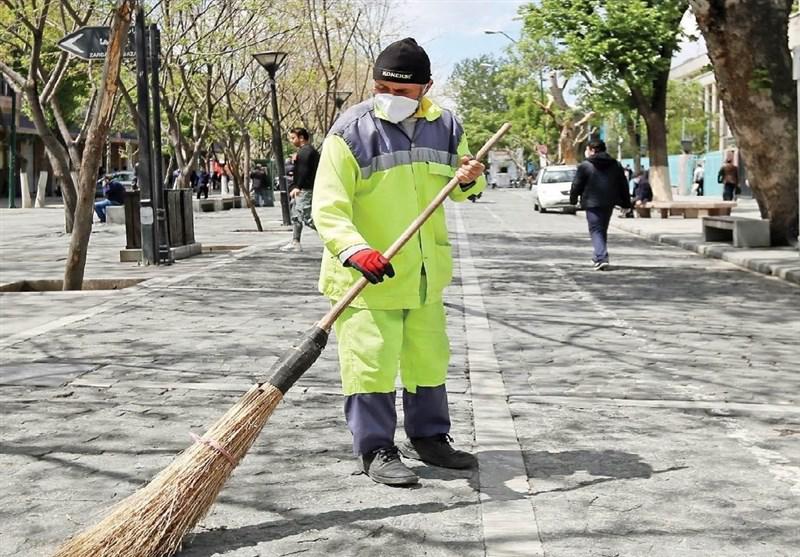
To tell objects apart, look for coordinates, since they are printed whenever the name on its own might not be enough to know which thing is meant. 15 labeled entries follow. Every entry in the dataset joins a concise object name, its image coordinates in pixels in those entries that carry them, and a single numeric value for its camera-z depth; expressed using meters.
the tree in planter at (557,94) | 52.28
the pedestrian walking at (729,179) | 40.75
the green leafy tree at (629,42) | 31.84
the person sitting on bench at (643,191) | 33.94
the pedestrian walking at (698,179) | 54.60
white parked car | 38.03
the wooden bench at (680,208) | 31.28
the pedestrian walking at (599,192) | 15.92
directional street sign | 13.89
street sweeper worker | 4.93
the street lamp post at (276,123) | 25.36
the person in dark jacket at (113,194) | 32.22
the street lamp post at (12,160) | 43.86
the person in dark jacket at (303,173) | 15.64
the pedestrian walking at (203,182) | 53.84
